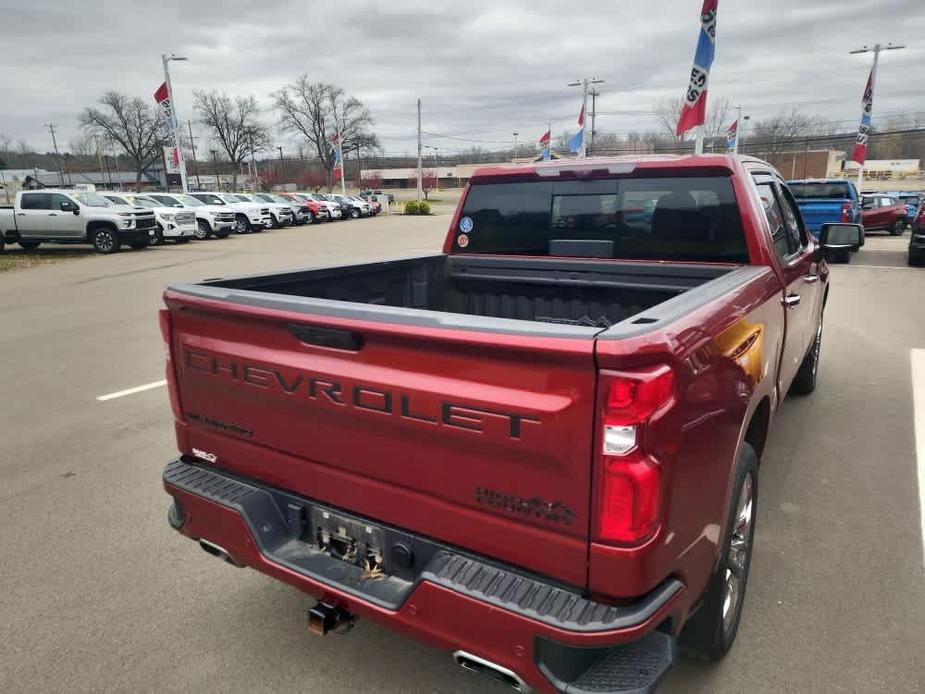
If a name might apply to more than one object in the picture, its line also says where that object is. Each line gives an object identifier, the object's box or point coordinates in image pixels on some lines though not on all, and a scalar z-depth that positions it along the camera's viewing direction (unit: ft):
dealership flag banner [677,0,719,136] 42.86
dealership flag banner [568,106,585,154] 104.58
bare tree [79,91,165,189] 253.85
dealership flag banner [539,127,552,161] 113.19
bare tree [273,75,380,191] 252.83
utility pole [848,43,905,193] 95.73
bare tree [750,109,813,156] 235.61
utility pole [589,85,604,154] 192.81
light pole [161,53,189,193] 91.61
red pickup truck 5.46
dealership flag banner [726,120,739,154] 126.50
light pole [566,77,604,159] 105.64
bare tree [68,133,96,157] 341.39
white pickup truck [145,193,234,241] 80.14
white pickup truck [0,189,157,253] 62.59
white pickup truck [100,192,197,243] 68.95
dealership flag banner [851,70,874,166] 90.27
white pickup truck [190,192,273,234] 89.04
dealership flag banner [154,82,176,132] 90.99
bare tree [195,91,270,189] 257.55
